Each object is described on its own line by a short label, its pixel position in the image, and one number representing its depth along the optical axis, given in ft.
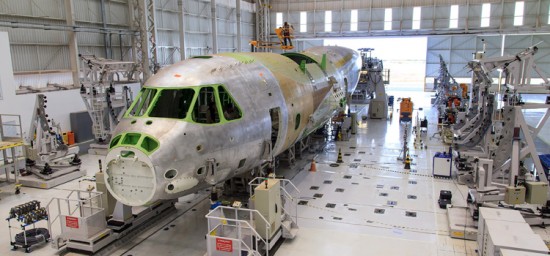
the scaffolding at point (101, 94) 70.85
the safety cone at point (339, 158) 65.79
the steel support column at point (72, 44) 83.76
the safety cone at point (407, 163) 61.76
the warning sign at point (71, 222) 36.86
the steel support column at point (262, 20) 152.15
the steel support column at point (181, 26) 110.73
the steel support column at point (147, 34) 99.50
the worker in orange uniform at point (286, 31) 81.41
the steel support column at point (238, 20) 134.31
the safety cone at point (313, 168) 61.21
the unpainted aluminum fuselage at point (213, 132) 31.24
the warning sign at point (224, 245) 32.45
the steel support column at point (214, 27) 122.21
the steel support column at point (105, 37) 93.56
